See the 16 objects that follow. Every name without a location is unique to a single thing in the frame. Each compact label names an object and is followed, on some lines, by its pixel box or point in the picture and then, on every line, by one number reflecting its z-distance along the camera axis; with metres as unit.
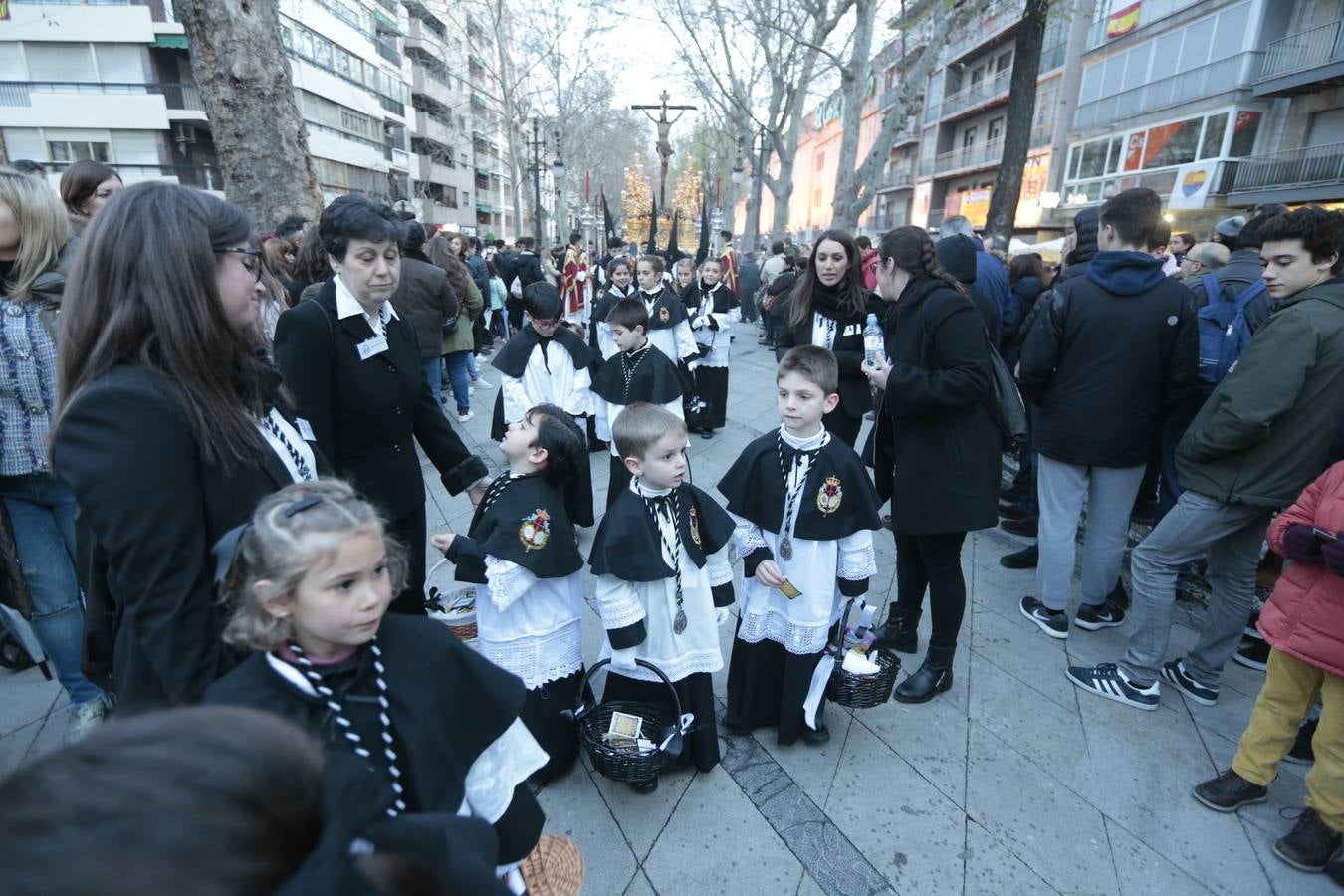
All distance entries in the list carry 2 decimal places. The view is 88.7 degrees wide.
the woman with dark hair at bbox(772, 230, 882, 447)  4.14
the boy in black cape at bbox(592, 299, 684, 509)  4.89
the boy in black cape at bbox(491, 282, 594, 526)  4.72
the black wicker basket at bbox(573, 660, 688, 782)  2.24
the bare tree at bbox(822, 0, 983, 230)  12.05
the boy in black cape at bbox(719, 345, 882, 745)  2.63
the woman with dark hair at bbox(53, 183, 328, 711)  1.31
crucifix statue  21.06
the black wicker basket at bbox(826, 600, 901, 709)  2.64
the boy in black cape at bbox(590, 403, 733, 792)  2.36
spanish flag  21.70
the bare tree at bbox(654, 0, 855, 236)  20.70
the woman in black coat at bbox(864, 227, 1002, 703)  2.80
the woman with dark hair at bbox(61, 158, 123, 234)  3.15
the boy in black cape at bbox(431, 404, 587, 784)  2.37
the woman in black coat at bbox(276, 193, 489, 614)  2.35
